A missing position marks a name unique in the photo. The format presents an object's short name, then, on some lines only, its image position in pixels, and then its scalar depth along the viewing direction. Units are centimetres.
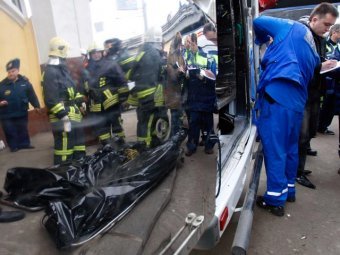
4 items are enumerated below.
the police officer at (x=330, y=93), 470
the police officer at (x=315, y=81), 293
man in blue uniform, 259
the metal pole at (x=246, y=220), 167
